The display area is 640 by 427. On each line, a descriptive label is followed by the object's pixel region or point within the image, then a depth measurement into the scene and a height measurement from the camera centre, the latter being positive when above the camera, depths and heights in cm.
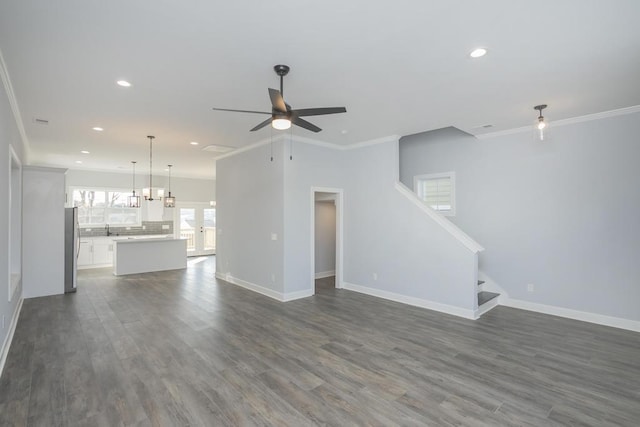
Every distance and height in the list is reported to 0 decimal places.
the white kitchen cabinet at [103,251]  911 -95
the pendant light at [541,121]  407 +124
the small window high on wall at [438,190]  603 +51
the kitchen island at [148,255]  786 -98
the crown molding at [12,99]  299 +142
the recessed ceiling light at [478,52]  268 +141
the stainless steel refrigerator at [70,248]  621 -60
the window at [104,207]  949 +34
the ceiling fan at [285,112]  289 +97
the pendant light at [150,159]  571 +144
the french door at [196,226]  1139 -34
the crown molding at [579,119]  417 +137
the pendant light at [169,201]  834 +44
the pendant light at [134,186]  969 +104
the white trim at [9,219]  369 -1
